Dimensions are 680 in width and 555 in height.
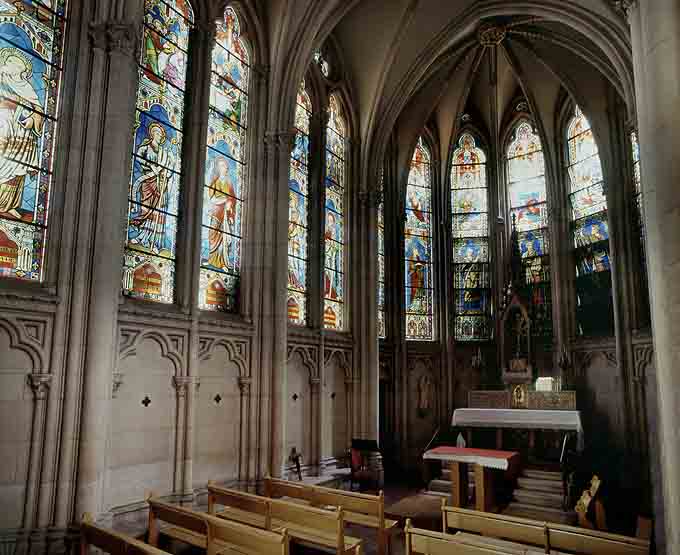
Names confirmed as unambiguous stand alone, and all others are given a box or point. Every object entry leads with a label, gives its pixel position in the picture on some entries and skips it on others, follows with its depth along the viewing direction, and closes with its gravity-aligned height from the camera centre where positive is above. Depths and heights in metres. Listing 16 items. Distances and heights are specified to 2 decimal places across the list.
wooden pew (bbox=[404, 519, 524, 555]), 5.47 -1.65
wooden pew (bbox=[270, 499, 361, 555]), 6.47 -1.73
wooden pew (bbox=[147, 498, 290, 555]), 5.44 -1.62
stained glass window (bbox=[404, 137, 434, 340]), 18.98 +4.38
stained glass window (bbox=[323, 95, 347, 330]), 15.05 +4.31
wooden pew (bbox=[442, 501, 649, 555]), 5.88 -1.70
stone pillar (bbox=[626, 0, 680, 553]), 4.86 +1.50
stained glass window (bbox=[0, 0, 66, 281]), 8.02 +3.65
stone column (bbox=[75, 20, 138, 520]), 8.01 +2.18
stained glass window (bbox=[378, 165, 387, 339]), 18.08 +3.37
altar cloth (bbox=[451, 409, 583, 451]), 12.91 -0.94
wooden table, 10.16 -1.69
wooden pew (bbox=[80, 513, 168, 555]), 5.38 -1.67
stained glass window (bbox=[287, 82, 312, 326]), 13.56 +3.92
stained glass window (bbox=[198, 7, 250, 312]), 11.42 +4.33
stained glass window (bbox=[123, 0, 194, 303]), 9.90 +4.06
